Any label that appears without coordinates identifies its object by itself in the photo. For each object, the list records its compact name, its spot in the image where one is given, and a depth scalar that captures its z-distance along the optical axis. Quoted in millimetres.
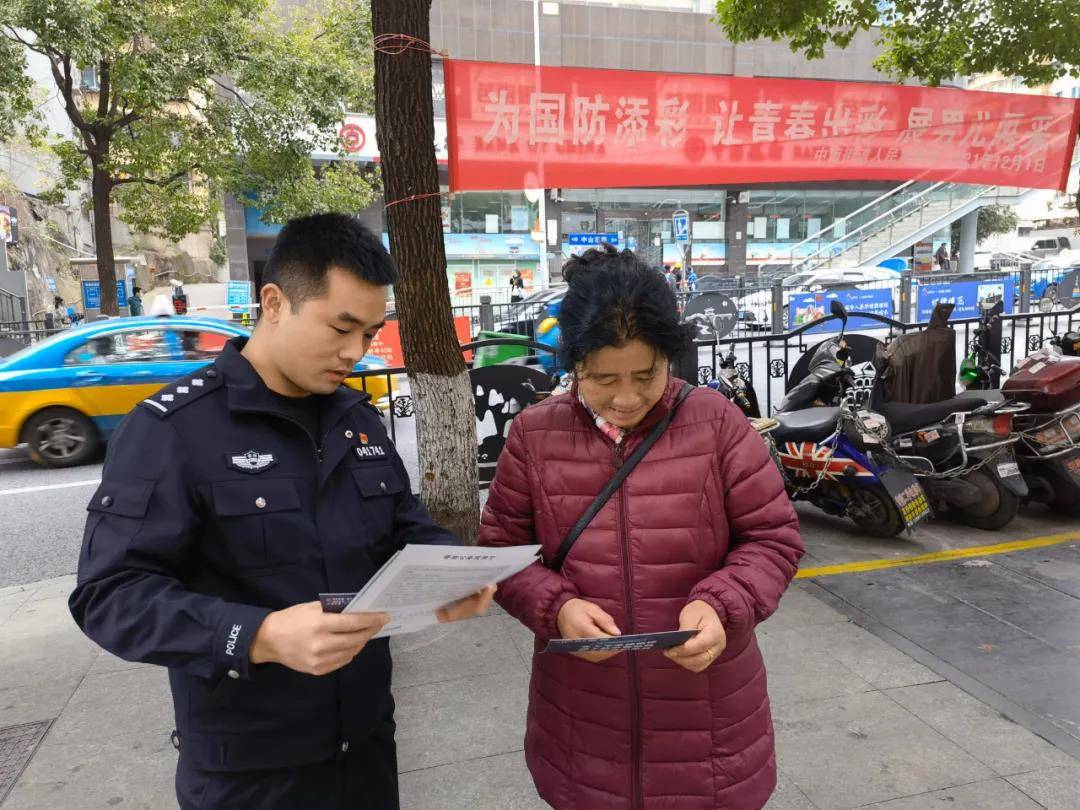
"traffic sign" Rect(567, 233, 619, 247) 28075
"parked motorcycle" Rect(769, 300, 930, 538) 4746
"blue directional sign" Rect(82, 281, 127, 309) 20891
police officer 1246
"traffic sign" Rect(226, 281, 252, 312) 22147
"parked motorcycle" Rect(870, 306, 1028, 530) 4824
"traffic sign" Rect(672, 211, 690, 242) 22594
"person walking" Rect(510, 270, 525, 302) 25000
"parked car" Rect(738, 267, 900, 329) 17436
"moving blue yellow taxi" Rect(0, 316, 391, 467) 7980
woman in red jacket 1599
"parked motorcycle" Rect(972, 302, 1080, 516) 4902
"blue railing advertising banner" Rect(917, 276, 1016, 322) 17531
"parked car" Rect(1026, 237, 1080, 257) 37844
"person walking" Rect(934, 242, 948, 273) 30281
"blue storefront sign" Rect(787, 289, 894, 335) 17578
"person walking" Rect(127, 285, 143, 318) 20297
